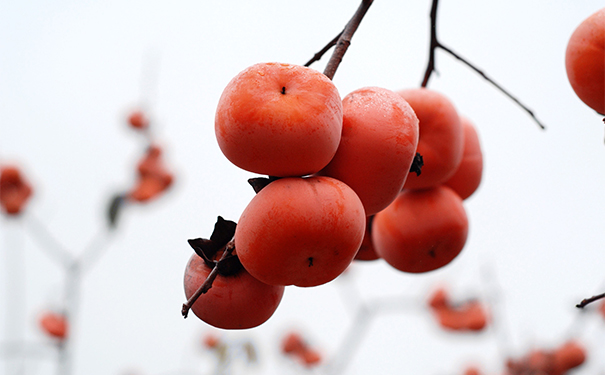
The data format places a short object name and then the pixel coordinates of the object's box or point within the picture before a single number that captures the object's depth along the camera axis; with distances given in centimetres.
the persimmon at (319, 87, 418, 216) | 133
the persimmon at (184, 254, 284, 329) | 133
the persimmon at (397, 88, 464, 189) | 144
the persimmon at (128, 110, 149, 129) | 425
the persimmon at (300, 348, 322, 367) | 462
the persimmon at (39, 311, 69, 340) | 345
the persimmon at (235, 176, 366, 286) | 130
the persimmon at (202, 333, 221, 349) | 398
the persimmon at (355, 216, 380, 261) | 149
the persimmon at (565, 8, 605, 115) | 139
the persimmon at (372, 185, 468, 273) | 145
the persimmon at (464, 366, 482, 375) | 531
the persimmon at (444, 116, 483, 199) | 150
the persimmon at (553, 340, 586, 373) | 403
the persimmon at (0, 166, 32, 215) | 353
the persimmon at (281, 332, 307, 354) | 473
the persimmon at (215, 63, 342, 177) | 130
